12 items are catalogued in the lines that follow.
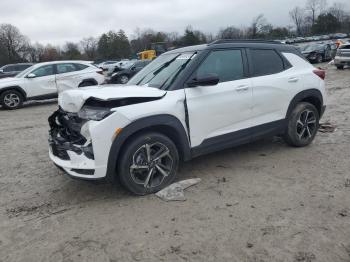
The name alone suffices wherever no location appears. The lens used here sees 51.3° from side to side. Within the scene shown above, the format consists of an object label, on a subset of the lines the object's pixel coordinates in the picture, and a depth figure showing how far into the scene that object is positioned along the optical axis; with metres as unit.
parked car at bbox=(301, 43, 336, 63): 27.05
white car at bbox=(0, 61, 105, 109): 12.70
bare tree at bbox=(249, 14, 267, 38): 74.59
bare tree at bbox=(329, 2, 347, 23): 84.50
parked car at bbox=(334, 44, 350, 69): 19.81
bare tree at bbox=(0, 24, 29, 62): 76.54
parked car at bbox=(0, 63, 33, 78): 22.16
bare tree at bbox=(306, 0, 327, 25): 97.97
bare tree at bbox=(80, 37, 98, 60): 85.07
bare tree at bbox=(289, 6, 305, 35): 97.52
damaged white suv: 3.96
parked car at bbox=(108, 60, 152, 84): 18.44
